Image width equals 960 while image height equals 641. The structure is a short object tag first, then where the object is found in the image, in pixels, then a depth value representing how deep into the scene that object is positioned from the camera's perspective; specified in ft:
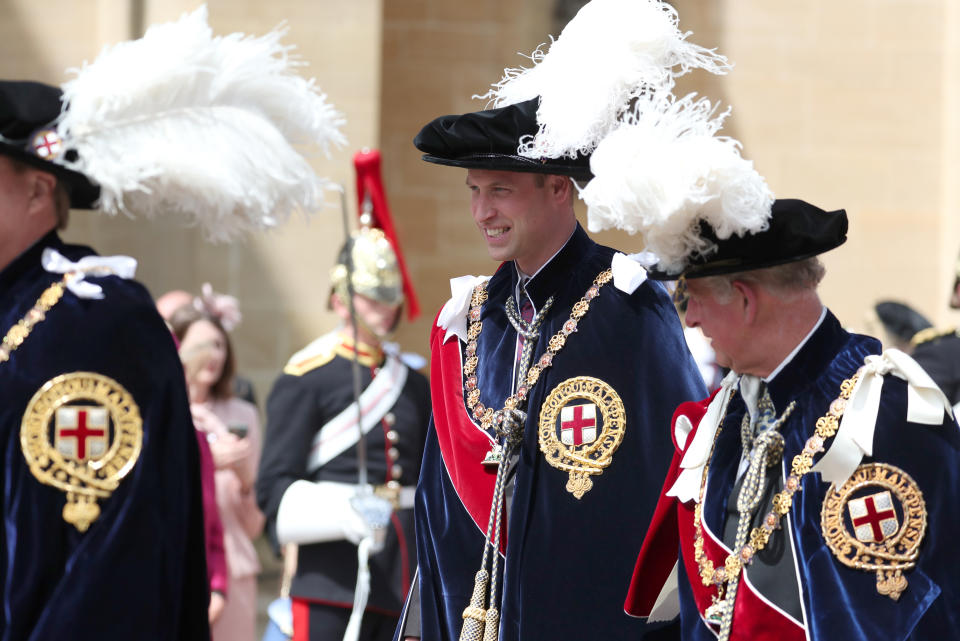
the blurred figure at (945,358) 40.14
